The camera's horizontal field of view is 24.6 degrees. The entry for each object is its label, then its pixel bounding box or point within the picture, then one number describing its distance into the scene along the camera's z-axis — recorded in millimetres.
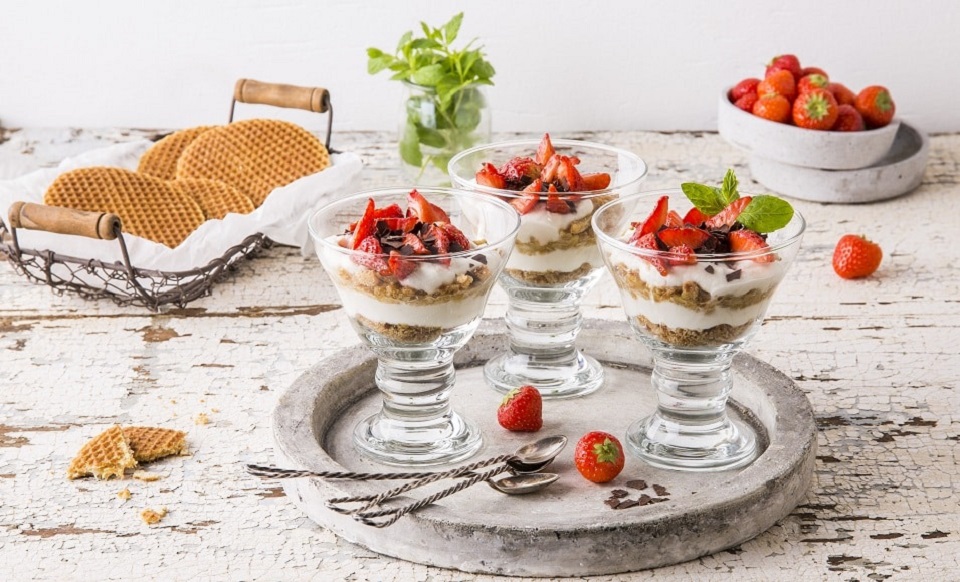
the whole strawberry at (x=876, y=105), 1554
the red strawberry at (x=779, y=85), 1562
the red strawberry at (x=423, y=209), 1138
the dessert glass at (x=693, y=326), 1087
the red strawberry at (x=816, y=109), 1534
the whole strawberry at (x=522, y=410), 1164
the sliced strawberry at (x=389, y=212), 1130
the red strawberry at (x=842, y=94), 1586
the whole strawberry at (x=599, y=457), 1107
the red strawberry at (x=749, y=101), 1580
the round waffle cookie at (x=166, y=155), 1513
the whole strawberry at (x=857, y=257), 1393
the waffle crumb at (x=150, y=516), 1097
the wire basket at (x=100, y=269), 1309
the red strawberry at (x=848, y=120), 1546
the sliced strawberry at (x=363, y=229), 1105
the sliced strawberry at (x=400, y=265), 1084
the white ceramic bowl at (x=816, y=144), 1523
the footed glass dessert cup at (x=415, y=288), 1094
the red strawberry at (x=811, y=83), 1558
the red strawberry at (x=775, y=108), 1553
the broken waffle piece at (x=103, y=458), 1138
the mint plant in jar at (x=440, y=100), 1559
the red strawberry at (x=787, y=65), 1593
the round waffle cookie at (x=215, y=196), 1449
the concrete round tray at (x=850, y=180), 1536
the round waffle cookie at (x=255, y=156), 1493
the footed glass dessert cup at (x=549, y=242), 1180
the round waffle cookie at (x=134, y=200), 1397
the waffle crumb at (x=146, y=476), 1136
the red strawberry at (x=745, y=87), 1593
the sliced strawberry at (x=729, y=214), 1111
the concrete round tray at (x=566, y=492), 1049
